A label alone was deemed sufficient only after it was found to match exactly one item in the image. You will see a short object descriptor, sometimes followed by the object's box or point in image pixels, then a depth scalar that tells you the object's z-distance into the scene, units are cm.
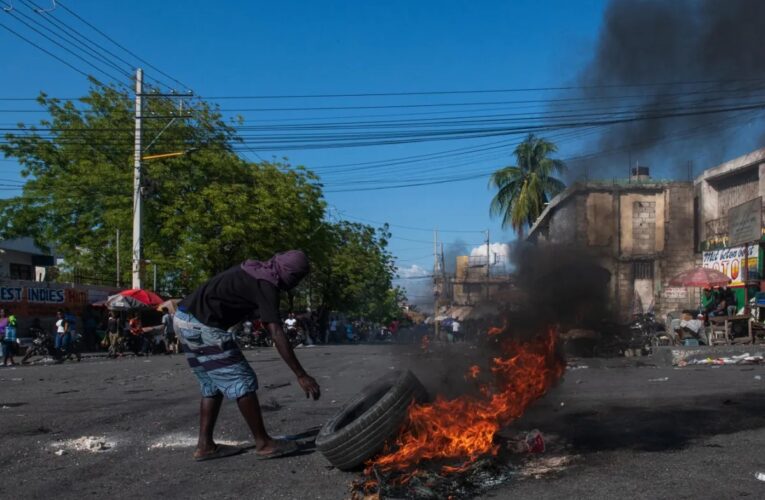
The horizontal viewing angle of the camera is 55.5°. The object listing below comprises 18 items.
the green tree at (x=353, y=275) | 4966
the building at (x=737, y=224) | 2143
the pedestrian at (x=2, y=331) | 1930
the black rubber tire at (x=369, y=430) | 486
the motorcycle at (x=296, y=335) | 3225
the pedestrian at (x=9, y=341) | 1918
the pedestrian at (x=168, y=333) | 2475
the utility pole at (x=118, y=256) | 3256
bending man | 547
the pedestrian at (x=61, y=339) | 2058
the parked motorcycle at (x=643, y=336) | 1596
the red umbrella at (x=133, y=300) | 2441
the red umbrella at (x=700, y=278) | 1888
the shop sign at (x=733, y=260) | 2305
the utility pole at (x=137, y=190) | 2650
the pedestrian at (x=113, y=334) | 2291
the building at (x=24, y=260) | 3922
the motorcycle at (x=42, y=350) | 2050
